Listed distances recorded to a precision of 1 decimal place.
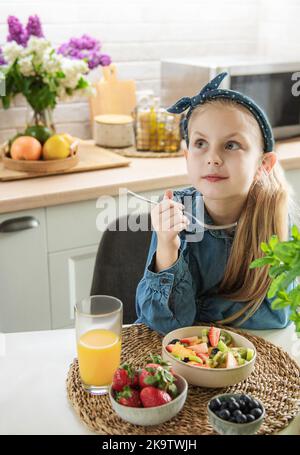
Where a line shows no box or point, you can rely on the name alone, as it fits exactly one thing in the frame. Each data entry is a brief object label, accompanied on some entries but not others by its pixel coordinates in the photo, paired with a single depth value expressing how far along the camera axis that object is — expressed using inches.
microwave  104.2
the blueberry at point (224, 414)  38.4
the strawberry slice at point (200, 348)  46.7
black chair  67.3
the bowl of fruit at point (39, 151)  91.4
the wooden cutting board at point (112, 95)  112.3
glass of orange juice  44.6
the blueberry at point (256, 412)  38.6
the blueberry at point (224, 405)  39.1
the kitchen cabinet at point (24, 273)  84.1
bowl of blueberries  38.2
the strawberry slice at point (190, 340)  48.3
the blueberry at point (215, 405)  39.3
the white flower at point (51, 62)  92.9
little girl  54.4
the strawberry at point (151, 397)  39.7
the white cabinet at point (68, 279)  89.7
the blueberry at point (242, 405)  39.2
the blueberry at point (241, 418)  38.3
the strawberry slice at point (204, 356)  45.8
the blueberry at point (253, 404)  39.2
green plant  36.5
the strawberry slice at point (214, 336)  47.8
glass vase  97.7
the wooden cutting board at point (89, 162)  90.4
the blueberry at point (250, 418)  38.4
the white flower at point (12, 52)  92.7
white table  41.1
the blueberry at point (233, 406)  38.9
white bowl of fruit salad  44.0
